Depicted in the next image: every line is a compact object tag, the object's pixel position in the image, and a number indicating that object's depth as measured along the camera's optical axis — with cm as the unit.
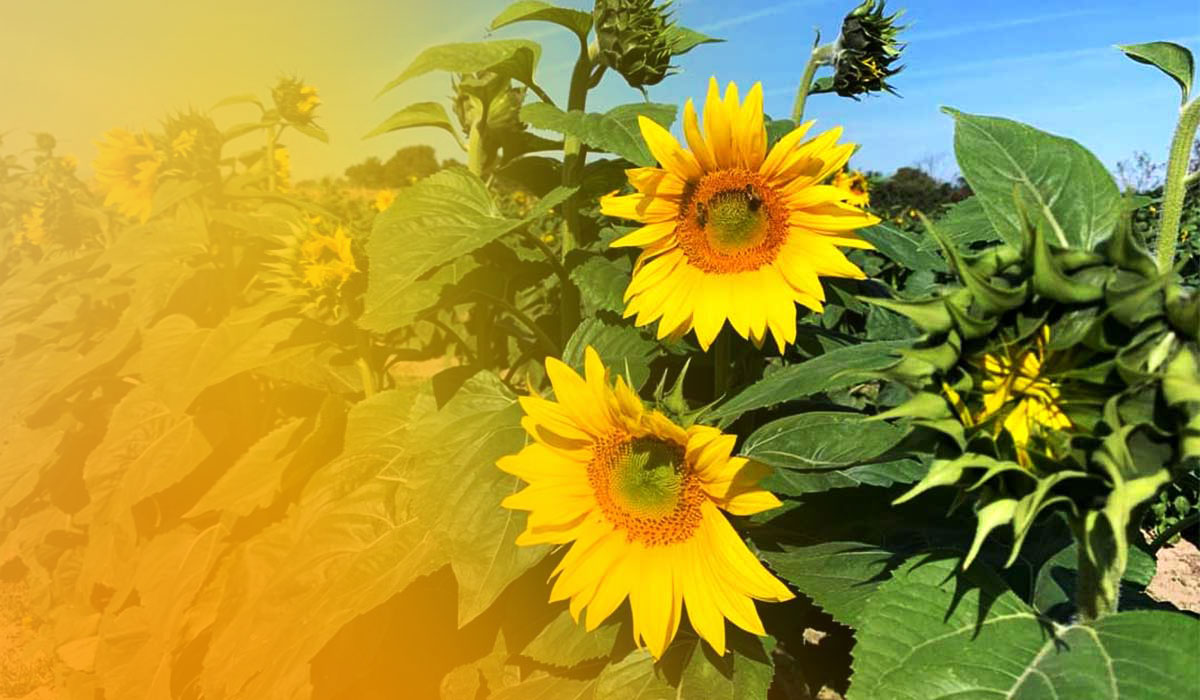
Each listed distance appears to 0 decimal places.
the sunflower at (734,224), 111
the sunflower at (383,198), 269
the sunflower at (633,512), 104
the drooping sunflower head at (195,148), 238
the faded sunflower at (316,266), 179
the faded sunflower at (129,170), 260
